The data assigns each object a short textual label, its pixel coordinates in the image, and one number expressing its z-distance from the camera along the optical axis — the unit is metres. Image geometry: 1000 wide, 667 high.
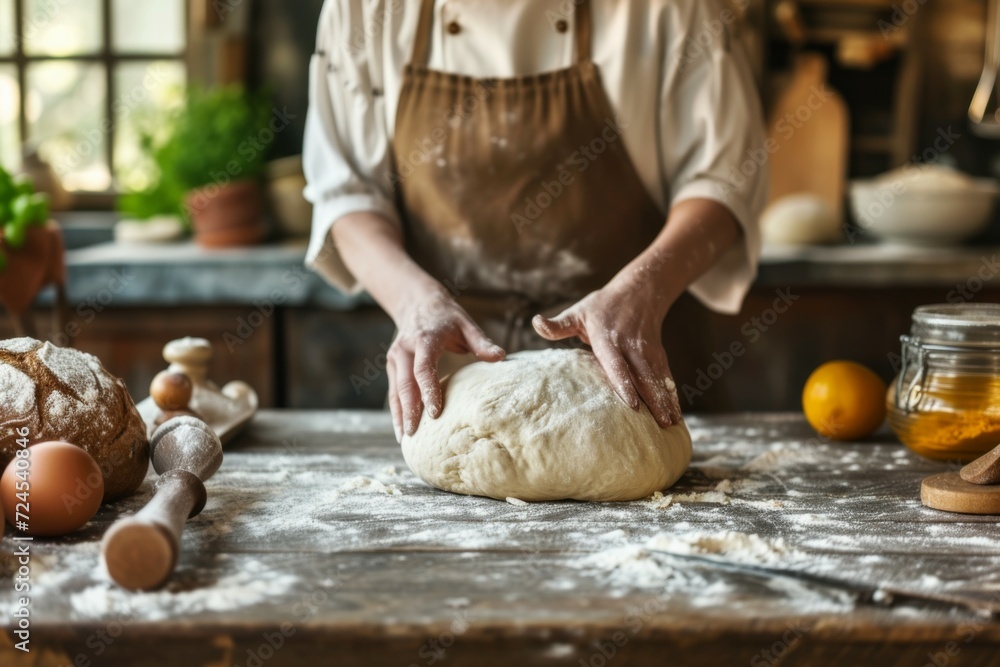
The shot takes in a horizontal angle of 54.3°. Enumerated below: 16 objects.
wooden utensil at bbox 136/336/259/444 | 1.53
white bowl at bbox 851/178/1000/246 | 3.24
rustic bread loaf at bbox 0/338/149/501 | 1.12
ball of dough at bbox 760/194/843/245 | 3.35
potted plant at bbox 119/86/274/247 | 3.26
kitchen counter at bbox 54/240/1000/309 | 2.94
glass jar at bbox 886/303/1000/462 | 1.31
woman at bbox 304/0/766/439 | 1.74
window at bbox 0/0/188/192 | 3.63
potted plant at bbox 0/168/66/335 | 1.95
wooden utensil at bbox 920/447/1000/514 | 1.16
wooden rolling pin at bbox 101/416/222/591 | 0.87
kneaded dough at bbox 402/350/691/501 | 1.21
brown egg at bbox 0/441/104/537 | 1.02
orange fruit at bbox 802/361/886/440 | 1.54
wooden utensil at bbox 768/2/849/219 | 3.75
